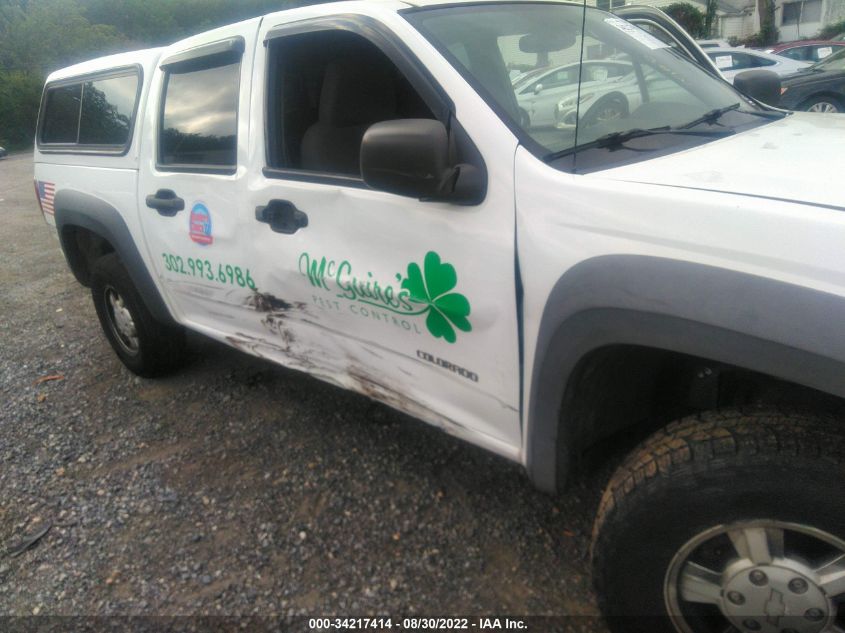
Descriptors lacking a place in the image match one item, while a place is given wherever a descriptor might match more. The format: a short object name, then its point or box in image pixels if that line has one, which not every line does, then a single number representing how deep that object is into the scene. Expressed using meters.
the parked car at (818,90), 9.46
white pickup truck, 1.54
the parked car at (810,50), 17.28
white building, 31.23
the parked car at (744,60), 14.05
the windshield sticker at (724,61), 14.18
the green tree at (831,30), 27.58
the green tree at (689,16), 28.25
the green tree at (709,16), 27.59
